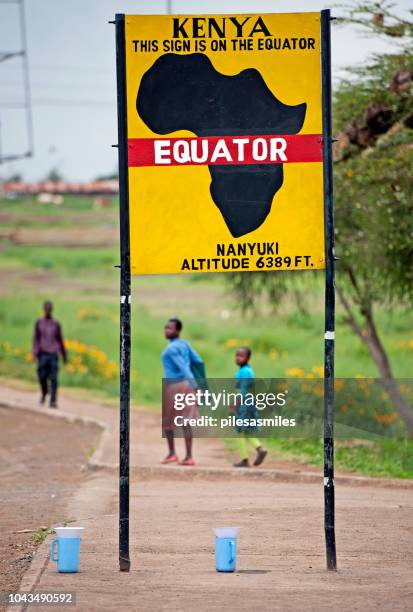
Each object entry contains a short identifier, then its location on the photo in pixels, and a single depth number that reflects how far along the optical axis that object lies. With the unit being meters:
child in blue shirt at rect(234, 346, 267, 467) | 25.50
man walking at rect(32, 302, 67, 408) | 39.47
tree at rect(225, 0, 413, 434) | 28.11
